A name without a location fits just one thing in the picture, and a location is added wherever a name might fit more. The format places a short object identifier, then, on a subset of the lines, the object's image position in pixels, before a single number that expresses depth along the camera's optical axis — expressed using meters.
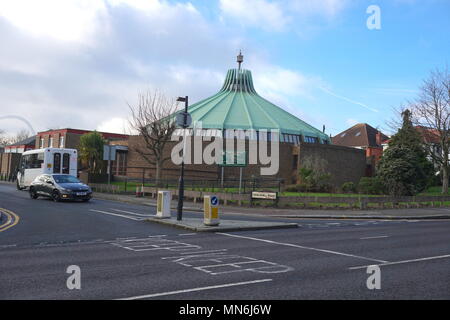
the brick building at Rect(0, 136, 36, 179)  67.79
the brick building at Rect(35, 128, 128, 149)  62.12
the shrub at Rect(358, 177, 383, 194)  35.50
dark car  25.09
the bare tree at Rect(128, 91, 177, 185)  41.47
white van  33.09
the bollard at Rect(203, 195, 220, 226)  15.29
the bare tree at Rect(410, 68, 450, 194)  39.38
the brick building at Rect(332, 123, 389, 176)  78.12
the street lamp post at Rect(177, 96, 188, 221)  16.52
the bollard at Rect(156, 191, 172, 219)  17.50
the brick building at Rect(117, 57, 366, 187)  48.16
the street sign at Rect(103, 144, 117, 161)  32.16
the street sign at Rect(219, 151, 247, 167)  29.83
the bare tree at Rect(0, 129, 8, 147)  114.96
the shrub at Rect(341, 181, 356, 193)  38.09
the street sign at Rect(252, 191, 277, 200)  25.92
